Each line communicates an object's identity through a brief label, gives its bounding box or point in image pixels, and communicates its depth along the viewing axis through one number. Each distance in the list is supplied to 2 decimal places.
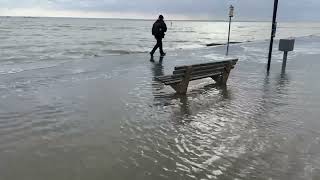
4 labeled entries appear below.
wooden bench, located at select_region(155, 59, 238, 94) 9.98
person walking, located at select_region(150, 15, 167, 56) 19.66
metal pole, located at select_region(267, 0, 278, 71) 12.73
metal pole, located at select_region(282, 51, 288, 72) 15.41
